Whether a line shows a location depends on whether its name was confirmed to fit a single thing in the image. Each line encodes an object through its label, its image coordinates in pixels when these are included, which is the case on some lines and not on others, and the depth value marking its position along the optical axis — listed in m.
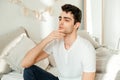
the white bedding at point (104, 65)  1.94
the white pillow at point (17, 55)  2.43
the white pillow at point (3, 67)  2.43
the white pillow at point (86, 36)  3.19
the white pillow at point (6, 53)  2.44
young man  1.82
